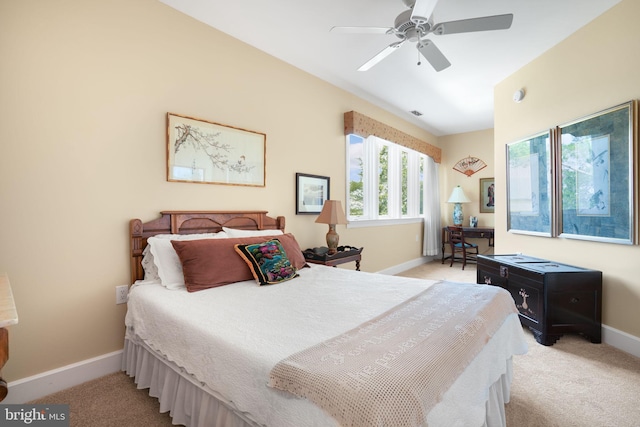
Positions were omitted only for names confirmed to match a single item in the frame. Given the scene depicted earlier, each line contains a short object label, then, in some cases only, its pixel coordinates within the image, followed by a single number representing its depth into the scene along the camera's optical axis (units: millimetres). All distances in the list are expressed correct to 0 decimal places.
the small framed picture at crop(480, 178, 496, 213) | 5852
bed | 893
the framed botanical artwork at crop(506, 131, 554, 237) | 3054
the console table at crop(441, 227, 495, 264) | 5461
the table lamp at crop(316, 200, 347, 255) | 3205
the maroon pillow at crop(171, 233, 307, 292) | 1920
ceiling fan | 1854
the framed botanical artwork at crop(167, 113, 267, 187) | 2352
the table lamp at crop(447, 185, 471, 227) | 5977
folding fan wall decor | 6020
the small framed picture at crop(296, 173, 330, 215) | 3375
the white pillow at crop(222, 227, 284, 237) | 2530
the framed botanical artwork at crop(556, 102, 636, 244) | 2287
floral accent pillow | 2061
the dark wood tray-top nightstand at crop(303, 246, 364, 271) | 3105
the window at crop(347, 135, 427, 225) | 4348
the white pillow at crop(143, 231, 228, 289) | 1963
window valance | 3926
